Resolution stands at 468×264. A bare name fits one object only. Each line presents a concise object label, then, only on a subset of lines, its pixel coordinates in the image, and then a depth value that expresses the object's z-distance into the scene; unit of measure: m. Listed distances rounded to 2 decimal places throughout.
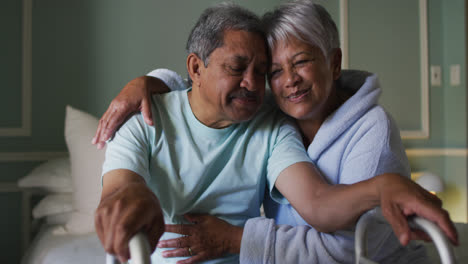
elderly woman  1.00
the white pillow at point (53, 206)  1.88
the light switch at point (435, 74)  3.10
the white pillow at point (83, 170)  1.81
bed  1.54
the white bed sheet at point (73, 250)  1.44
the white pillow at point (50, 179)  2.00
